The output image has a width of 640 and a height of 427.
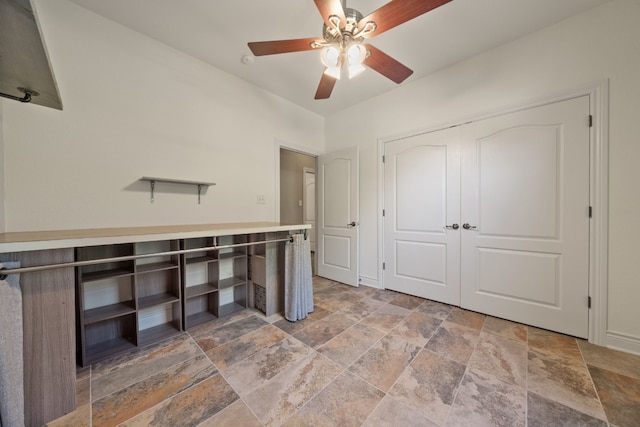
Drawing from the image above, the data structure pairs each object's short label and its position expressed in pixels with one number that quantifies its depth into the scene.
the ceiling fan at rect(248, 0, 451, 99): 1.29
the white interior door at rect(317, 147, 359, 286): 3.34
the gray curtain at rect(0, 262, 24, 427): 0.97
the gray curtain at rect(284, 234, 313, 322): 2.23
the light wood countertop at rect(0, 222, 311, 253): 1.04
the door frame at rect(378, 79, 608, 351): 1.79
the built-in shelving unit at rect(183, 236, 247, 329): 2.23
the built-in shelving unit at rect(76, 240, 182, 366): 1.69
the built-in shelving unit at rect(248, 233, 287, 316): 2.34
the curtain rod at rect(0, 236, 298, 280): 1.01
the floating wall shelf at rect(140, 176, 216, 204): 2.01
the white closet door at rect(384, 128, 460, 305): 2.57
